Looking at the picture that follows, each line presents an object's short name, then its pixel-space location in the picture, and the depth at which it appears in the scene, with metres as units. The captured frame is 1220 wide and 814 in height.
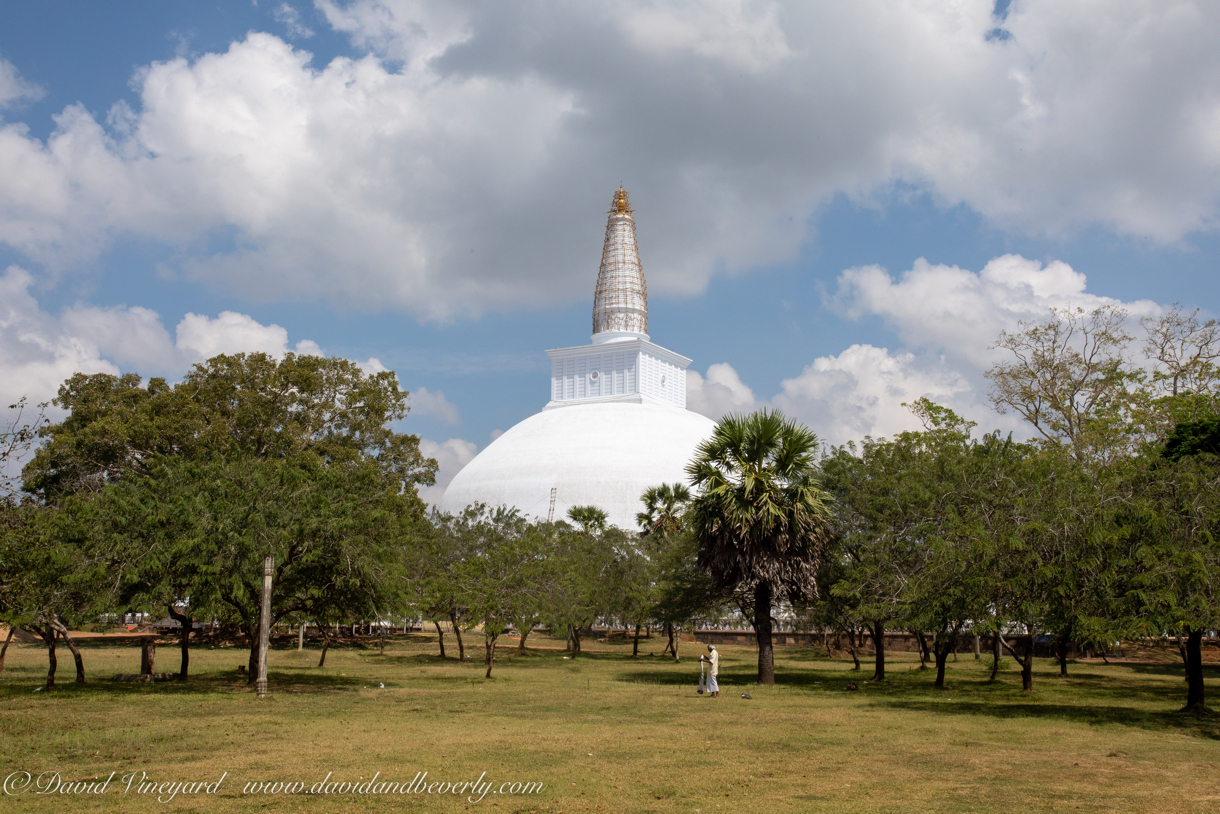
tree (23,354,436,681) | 17.61
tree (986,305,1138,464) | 32.19
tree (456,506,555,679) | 26.23
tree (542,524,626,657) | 29.02
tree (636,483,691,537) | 41.31
